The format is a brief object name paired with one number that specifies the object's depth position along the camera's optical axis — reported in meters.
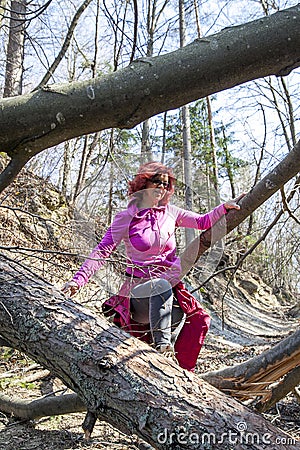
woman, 2.08
